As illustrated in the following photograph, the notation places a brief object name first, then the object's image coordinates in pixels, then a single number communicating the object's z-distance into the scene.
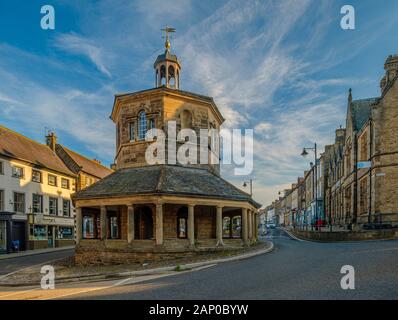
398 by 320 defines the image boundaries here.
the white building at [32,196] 27.77
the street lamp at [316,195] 53.61
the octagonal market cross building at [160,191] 16.59
